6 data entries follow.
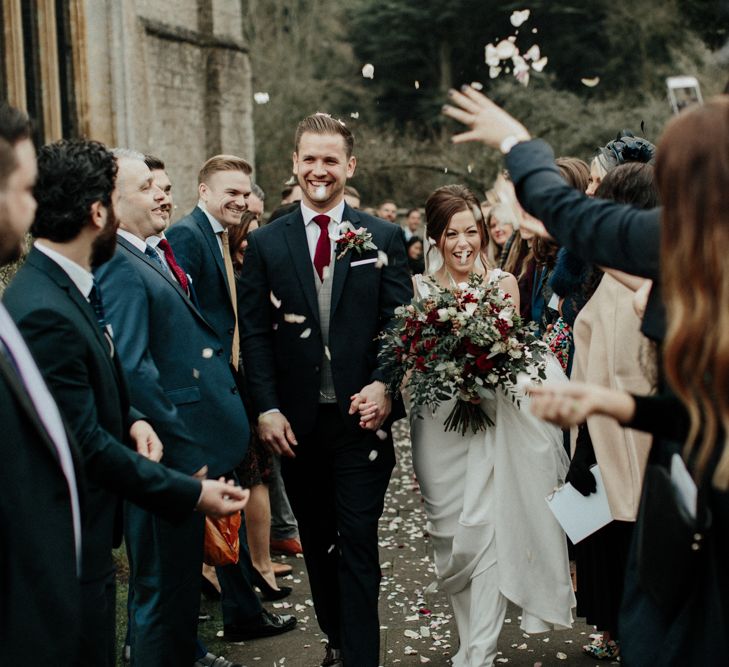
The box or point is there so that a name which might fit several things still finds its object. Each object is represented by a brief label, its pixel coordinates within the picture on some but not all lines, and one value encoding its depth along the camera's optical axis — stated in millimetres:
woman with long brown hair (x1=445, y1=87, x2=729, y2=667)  2188
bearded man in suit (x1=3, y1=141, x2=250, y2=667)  2914
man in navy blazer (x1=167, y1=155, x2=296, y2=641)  5422
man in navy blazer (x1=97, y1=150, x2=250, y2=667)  3992
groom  4664
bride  4824
